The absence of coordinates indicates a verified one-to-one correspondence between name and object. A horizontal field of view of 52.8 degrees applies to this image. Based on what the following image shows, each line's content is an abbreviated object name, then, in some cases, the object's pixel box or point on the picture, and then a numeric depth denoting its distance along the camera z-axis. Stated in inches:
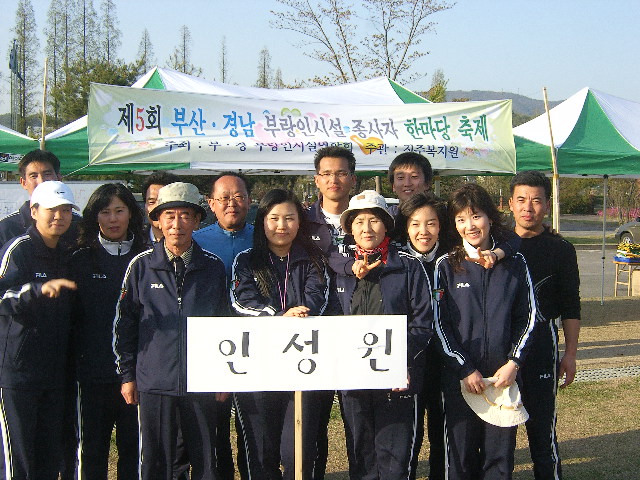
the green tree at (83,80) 811.4
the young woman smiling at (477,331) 128.3
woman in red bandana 126.6
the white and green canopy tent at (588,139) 297.1
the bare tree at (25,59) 1282.0
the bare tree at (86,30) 1430.9
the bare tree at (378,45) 713.6
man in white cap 126.3
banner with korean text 229.0
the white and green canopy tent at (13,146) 242.8
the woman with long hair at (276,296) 128.0
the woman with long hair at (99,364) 133.6
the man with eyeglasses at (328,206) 145.9
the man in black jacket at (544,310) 140.8
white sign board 113.7
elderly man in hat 125.0
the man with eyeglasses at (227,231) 152.1
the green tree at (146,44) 1474.0
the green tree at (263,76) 1376.7
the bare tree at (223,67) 1497.8
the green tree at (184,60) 1247.8
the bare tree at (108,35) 1450.5
